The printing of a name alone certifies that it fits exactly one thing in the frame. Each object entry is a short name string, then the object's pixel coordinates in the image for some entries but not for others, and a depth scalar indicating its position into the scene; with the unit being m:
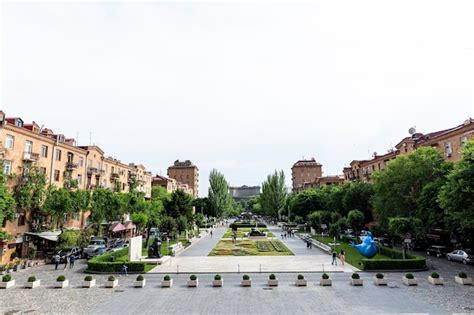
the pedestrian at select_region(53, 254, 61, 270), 30.62
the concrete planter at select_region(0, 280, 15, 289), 22.75
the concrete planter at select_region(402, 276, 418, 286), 22.64
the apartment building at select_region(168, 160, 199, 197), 140.15
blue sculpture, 31.70
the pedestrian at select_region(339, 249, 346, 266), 30.68
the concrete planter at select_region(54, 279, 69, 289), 22.86
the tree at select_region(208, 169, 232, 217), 91.88
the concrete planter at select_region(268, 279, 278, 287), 22.61
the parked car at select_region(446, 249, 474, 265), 31.00
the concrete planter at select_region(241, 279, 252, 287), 22.61
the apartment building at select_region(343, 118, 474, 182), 39.91
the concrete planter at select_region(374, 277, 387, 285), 22.81
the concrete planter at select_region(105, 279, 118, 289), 22.91
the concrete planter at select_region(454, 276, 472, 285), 22.67
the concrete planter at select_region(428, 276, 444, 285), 22.86
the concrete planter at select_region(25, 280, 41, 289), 22.73
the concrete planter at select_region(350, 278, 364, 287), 22.72
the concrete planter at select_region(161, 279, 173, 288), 22.80
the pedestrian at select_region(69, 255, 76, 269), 31.27
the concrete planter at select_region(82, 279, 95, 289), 22.98
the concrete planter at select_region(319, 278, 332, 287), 22.69
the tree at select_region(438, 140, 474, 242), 24.22
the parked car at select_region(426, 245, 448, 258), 36.09
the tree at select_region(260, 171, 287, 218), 91.69
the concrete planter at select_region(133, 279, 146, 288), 22.89
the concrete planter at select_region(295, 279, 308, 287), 22.56
